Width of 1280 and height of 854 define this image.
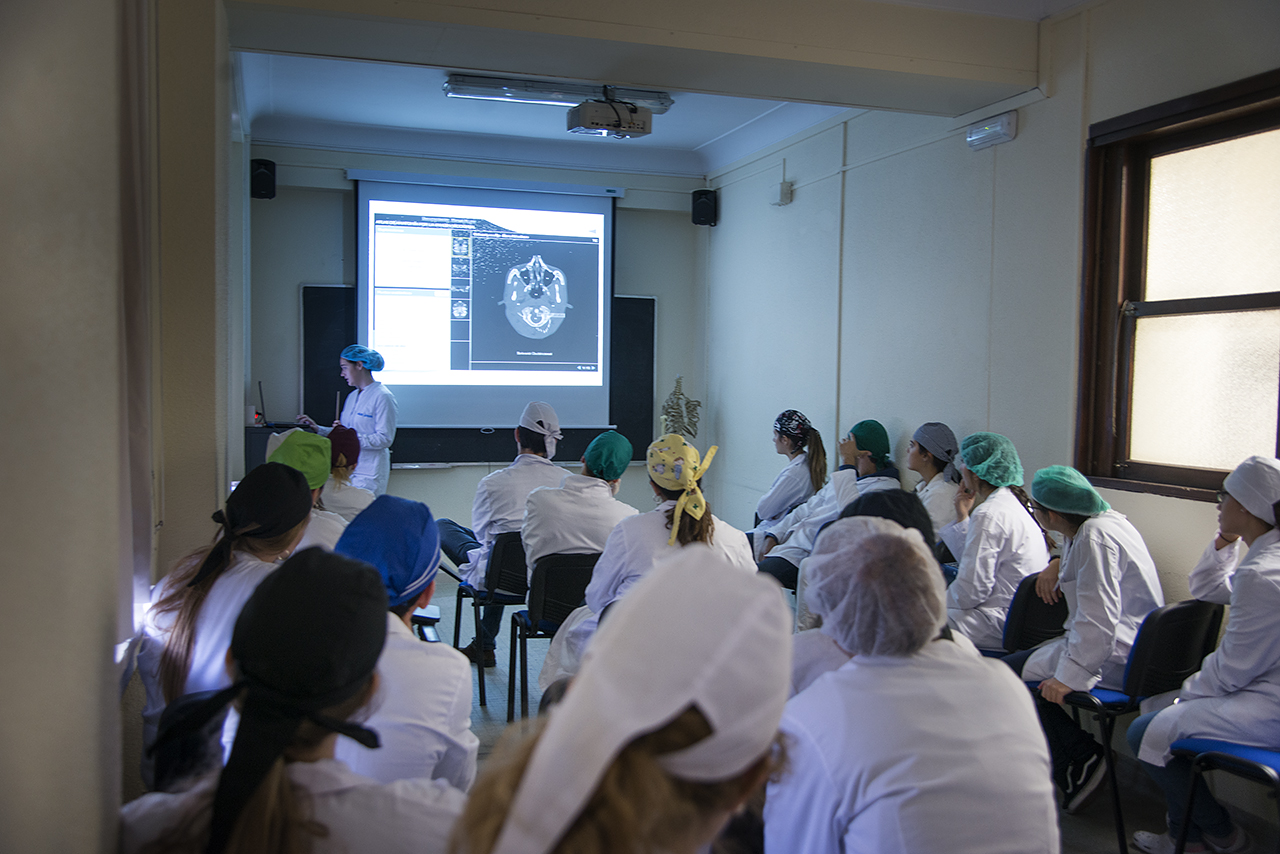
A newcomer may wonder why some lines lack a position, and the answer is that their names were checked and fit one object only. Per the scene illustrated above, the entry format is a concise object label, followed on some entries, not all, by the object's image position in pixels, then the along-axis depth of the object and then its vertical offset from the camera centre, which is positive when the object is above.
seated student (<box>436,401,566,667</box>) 4.15 -0.65
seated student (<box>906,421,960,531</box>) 4.27 -0.42
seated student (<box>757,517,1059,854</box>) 1.30 -0.55
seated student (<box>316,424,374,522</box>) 3.75 -0.49
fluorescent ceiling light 4.92 +1.53
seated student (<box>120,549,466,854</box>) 0.96 -0.43
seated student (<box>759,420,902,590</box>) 4.53 -0.68
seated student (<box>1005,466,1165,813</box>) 2.79 -0.75
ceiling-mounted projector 4.67 +1.31
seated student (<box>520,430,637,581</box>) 3.50 -0.59
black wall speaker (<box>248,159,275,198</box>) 6.07 +1.25
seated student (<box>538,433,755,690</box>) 2.89 -0.56
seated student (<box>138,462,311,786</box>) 1.77 -0.47
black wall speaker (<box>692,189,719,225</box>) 7.18 +1.30
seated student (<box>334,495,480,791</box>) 1.57 -0.64
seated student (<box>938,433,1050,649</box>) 3.34 -0.72
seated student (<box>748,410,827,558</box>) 5.20 -0.59
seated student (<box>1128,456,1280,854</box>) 2.35 -0.81
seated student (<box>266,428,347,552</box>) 2.83 -0.31
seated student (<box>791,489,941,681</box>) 1.80 -0.55
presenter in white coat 6.04 -0.35
